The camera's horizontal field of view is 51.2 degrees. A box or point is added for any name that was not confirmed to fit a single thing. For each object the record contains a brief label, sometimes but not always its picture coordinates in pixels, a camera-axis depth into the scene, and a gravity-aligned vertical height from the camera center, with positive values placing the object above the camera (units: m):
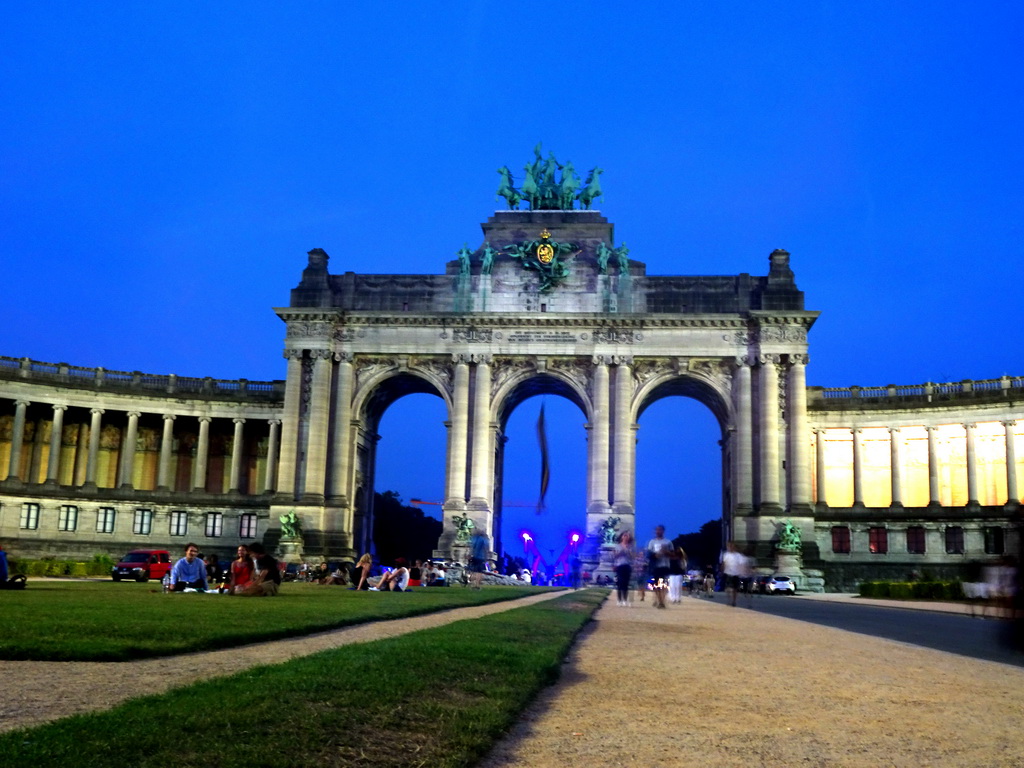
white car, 65.25 -1.92
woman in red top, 31.40 -1.11
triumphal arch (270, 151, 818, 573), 73.25 +13.09
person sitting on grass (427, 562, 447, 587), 54.22 -1.82
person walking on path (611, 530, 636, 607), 35.41 -0.48
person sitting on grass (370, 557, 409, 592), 39.68 -1.49
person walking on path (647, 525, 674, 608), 33.53 -0.25
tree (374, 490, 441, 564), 121.56 +1.06
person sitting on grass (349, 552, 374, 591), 40.88 -1.27
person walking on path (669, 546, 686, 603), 35.69 -0.73
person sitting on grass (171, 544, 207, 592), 32.59 -1.22
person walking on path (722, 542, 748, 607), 40.34 -0.59
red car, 50.47 -1.64
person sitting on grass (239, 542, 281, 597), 30.38 -1.22
